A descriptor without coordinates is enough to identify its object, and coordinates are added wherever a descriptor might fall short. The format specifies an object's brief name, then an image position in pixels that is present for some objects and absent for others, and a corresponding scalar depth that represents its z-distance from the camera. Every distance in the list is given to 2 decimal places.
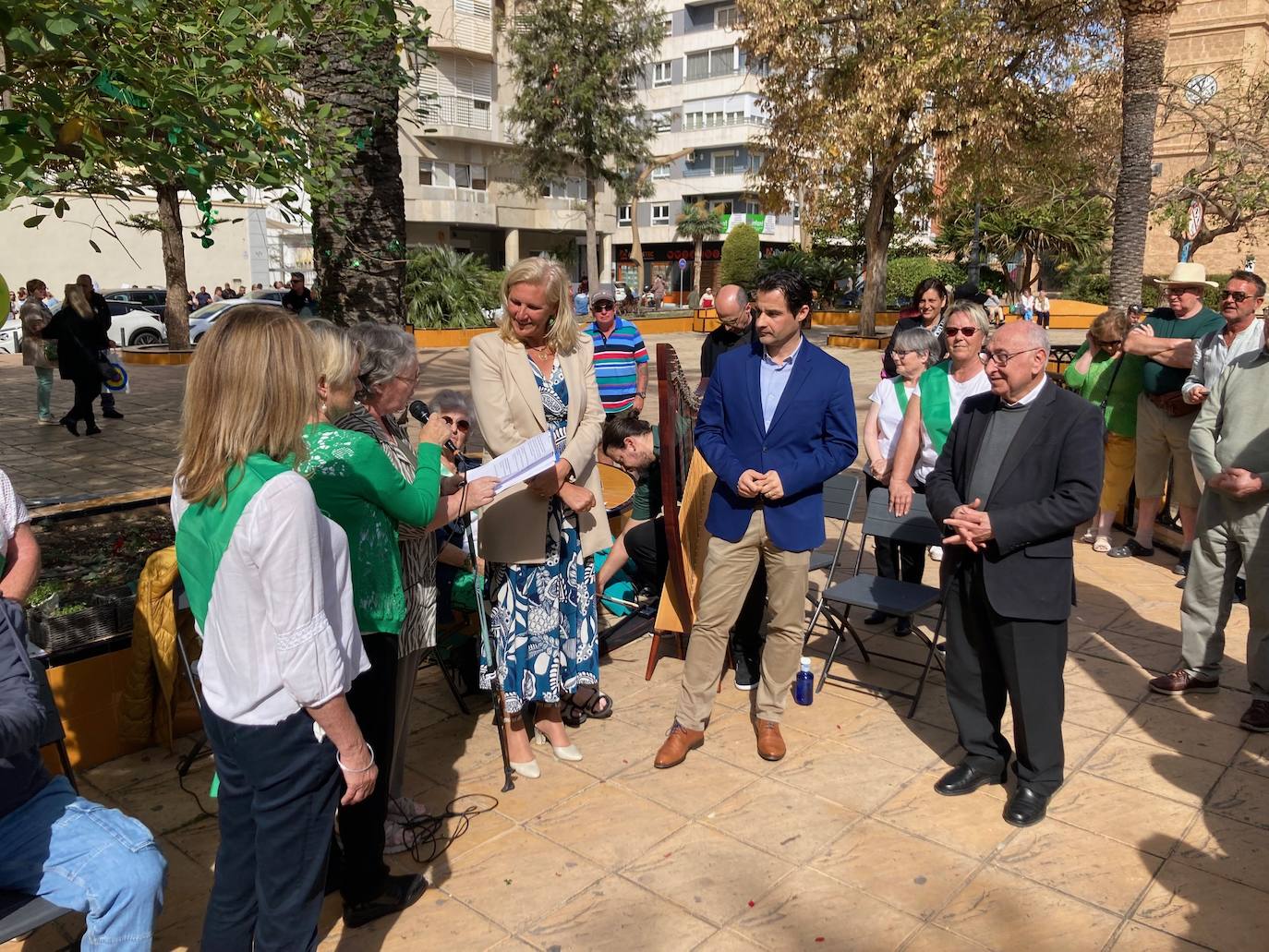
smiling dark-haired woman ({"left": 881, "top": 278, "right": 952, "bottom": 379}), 6.25
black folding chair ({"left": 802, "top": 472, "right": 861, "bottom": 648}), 5.18
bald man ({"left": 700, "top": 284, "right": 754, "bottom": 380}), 6.33
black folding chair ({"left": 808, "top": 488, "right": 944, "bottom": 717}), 4.52
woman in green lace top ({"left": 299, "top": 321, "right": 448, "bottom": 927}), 2.56
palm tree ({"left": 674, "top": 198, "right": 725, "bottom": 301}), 49.12
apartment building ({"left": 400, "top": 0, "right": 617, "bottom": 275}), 39.81
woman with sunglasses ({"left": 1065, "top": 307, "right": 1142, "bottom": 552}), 7.02
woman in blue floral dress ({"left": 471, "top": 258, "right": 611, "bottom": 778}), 3.68
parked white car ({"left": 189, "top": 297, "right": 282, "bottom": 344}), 23.30
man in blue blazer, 3.83
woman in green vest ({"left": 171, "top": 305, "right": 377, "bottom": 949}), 2.02
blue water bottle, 4.57
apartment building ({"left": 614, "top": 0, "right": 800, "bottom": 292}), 49.59
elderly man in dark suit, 3.35
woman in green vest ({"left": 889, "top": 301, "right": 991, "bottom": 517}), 4.97
